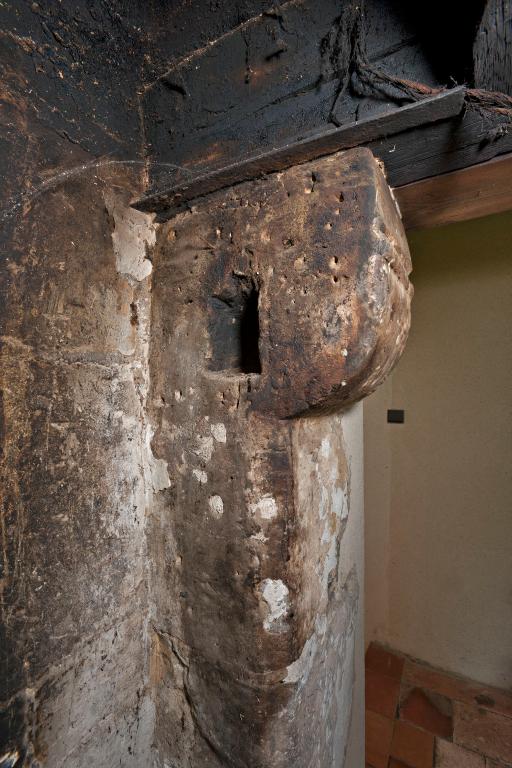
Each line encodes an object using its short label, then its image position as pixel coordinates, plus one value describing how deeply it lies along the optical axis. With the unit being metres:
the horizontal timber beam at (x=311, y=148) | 0.66
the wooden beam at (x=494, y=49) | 0.64
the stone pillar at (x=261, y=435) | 0.75
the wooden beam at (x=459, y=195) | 0.75
